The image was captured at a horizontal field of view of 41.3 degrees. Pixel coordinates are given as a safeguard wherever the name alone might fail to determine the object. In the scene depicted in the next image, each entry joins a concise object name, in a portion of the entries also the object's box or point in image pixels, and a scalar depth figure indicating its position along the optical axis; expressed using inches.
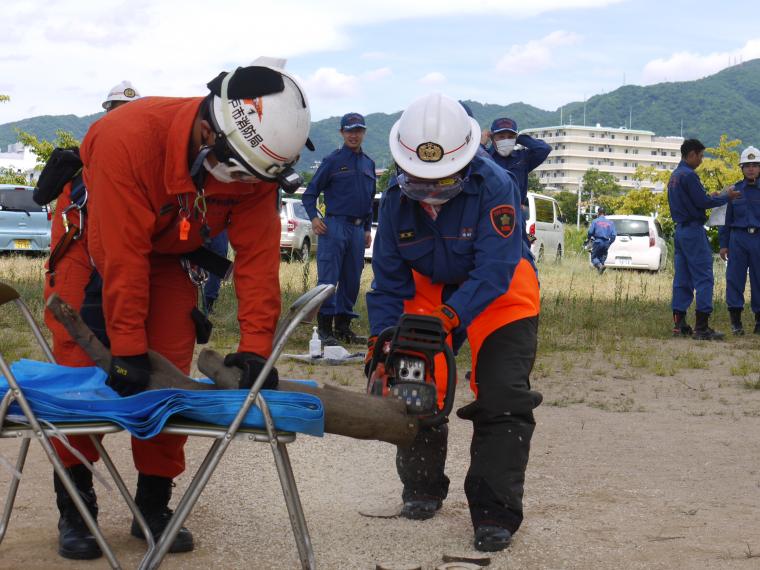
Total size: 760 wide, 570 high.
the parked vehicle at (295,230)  874.8
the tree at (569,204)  4453.7
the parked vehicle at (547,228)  890.1
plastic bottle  356.2
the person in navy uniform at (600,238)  912.3
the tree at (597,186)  4367.6
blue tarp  128.7
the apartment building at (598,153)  7234.3
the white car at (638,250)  957.8
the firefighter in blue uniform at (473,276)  163.9
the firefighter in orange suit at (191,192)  139.1
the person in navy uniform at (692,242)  449.7
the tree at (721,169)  1246.3
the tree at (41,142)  1283.2
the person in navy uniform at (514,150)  354.3
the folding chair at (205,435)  127.6
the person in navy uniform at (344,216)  392.5
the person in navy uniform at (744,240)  460.1
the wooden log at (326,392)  140.0
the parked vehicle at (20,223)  754.8
